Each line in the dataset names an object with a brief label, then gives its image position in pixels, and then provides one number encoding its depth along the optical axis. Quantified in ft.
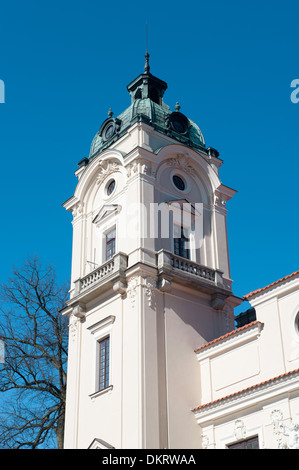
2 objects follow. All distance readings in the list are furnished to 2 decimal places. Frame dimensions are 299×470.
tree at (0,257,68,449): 109.40
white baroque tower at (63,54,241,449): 82.23
